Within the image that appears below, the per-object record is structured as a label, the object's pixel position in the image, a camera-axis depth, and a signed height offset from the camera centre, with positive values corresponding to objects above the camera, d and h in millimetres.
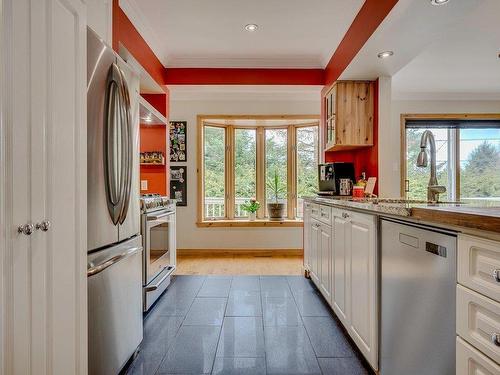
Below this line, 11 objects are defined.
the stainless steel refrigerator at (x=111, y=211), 1365 -120
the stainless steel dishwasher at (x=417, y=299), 1020 -442
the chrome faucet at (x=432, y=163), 1837 +144
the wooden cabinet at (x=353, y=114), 3240 +778
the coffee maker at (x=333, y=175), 3469 +133
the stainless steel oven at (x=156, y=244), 2451 -525
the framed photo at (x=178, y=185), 4805 +35
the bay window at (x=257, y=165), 5043 +368
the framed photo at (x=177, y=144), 4812 +686
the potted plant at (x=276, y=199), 4957 -202
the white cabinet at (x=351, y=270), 1566 -542
